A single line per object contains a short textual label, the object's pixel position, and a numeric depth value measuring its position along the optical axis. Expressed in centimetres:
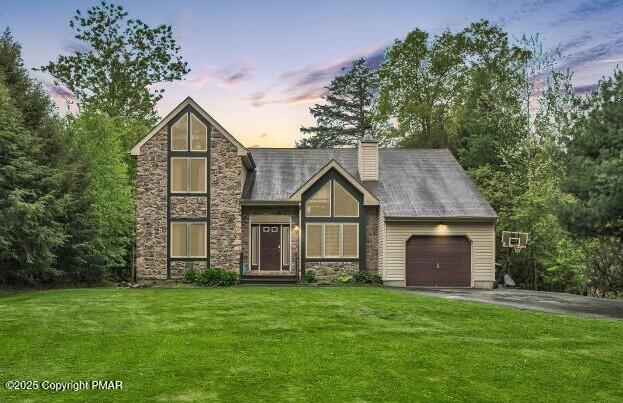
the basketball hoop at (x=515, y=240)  2522
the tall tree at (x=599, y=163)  1477
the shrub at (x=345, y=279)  2272
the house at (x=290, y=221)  2283
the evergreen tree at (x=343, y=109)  4947
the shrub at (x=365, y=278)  2284
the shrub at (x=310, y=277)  2286
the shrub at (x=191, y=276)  2221
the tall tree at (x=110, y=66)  3475
